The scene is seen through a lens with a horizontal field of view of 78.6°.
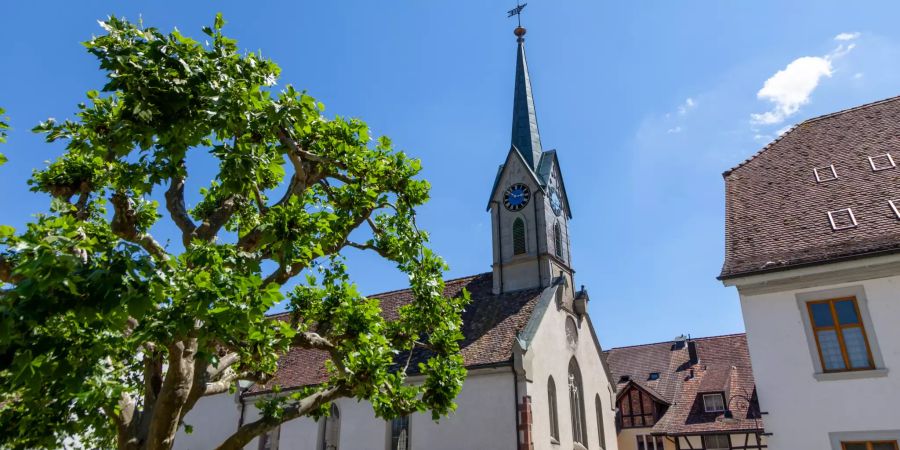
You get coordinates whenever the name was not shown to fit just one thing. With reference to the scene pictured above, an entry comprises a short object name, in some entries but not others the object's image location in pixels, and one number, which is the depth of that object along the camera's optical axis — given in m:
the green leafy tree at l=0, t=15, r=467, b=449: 5.19
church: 20.28
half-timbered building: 27.67
